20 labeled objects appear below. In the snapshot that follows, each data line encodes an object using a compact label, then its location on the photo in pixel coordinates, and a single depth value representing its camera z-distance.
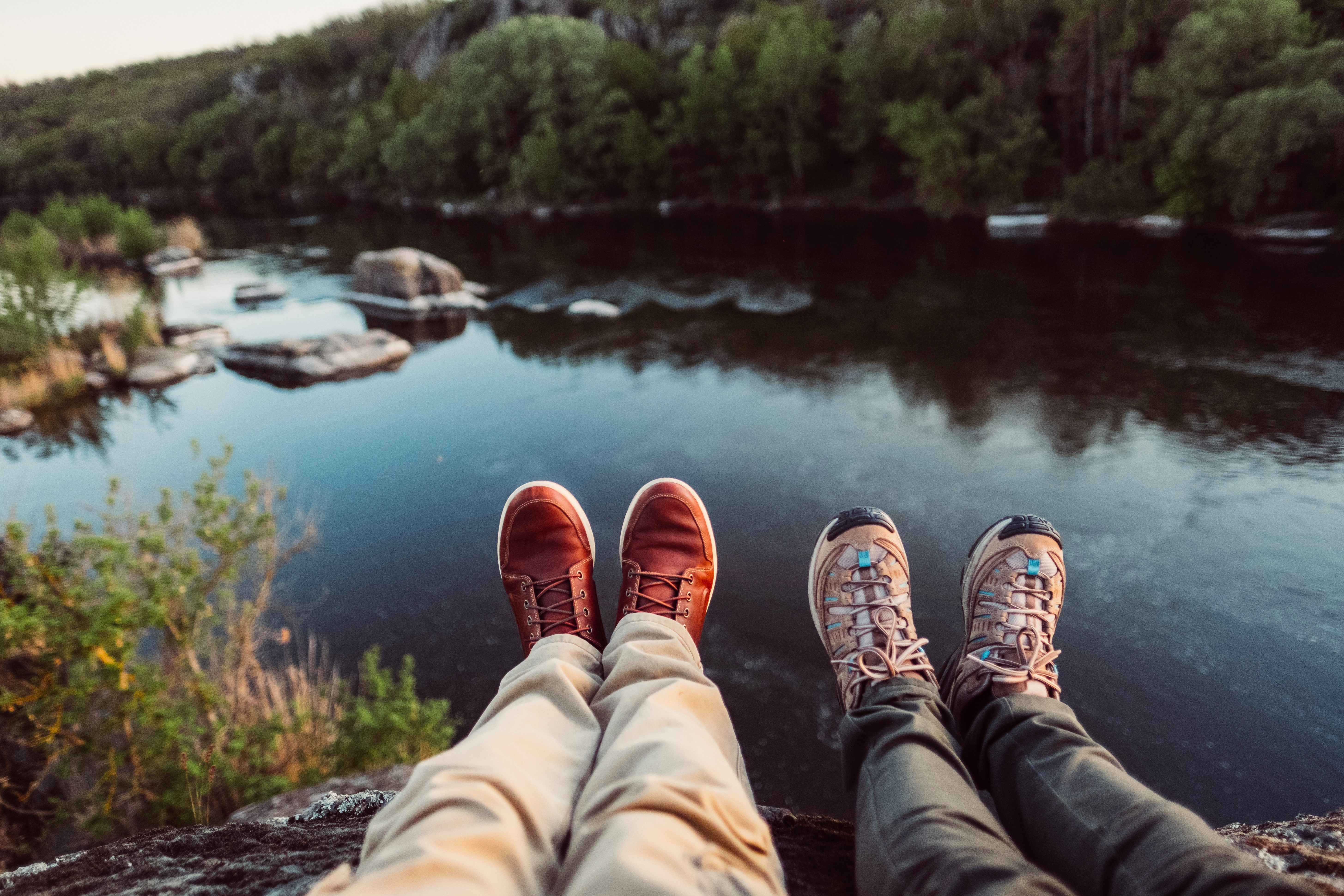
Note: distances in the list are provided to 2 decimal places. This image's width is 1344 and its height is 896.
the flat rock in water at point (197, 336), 11.61
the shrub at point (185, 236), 20.25
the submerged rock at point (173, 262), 17.97
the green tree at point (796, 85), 23.86
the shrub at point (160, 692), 2.86
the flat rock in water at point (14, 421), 8.83
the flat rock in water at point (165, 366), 10.18
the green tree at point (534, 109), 26.67
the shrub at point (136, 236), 18.47
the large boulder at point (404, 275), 13.41
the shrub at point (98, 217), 19.72
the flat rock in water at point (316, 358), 9.90
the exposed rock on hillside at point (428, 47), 46.12
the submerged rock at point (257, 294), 14.08
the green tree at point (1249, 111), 13.51
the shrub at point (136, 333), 10.84
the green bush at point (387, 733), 3.49
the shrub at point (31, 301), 9.52
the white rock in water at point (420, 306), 13.05
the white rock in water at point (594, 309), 12.10
